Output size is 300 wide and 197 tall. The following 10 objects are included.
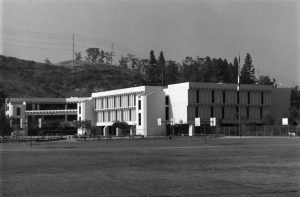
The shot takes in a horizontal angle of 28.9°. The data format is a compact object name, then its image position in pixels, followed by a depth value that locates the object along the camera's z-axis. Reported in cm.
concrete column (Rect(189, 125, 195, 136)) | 12335
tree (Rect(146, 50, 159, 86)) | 19846
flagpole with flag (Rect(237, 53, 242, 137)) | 13610
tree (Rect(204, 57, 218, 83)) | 19050
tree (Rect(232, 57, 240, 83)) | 18762
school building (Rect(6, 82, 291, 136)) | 13488
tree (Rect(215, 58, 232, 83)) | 19112
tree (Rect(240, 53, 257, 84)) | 18088
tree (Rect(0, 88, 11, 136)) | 9488
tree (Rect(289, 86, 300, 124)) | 13791
